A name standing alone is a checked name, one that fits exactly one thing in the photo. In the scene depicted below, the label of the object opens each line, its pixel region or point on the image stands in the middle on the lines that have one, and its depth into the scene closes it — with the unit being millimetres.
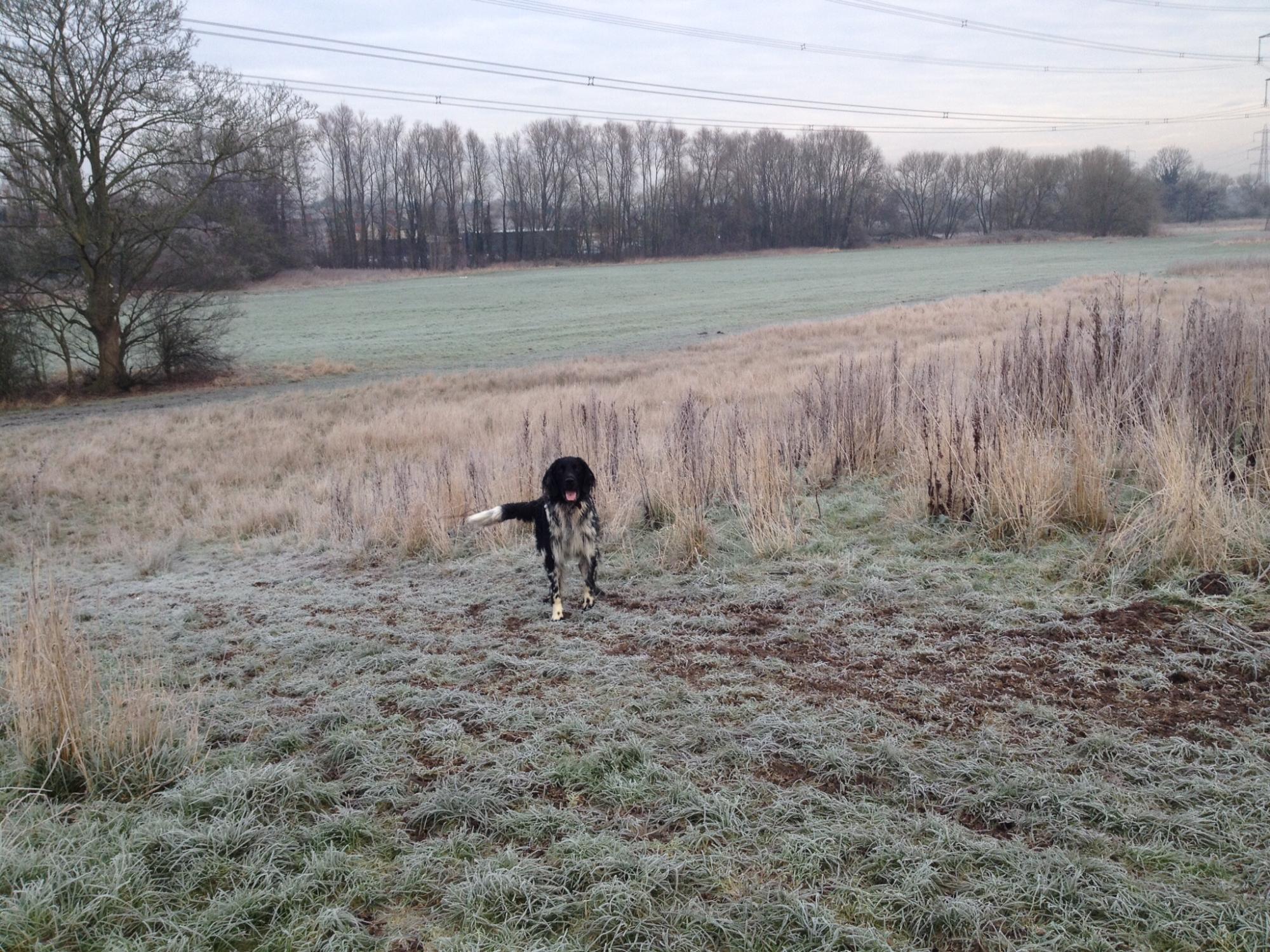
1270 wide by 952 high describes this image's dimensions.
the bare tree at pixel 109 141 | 20344
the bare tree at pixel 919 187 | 112375
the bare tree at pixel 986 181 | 109188
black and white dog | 5242
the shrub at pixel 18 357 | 22109
